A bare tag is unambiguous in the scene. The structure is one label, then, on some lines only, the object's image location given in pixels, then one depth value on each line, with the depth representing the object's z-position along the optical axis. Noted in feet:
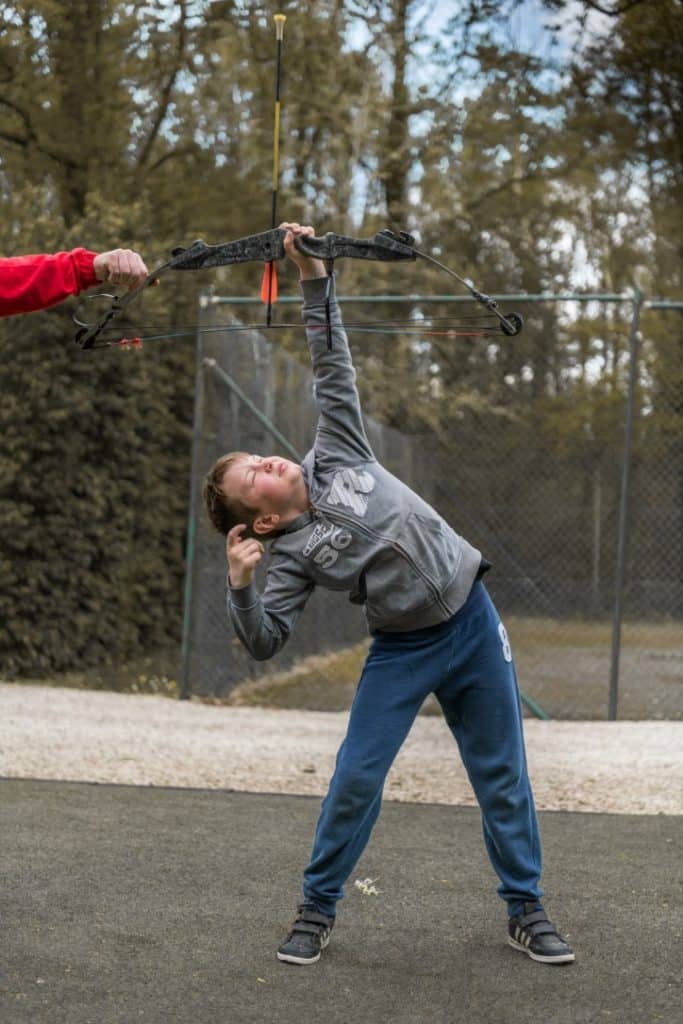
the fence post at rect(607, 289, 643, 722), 26.99
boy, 11.53
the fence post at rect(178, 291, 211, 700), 28.71
